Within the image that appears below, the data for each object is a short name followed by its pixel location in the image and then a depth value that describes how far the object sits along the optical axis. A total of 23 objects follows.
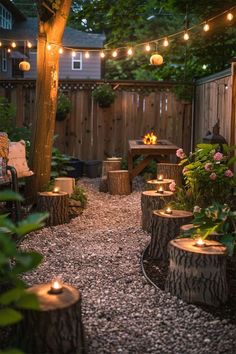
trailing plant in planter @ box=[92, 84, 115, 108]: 9.67
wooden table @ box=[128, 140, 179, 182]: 7.16
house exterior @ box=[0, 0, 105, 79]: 18.41
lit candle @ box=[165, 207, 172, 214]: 4.20
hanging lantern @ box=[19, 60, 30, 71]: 8.43
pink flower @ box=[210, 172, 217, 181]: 4.75
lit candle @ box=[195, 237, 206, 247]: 3.23
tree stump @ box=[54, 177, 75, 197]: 6.35
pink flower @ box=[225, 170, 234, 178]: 4.73
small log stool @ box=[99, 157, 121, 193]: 8.55
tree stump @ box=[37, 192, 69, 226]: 5.38
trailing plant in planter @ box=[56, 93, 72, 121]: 9.69
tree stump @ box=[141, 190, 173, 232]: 5.12
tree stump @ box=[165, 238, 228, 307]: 3.09
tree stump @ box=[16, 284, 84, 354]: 2.23
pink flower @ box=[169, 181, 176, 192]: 5.12
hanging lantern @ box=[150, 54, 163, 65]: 7.80
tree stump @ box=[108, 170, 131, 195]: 7.65
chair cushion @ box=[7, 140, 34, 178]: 5.29
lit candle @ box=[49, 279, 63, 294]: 2.38
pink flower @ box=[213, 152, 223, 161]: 4.77
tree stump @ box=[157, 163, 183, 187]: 7.17
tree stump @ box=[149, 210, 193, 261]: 4.05
